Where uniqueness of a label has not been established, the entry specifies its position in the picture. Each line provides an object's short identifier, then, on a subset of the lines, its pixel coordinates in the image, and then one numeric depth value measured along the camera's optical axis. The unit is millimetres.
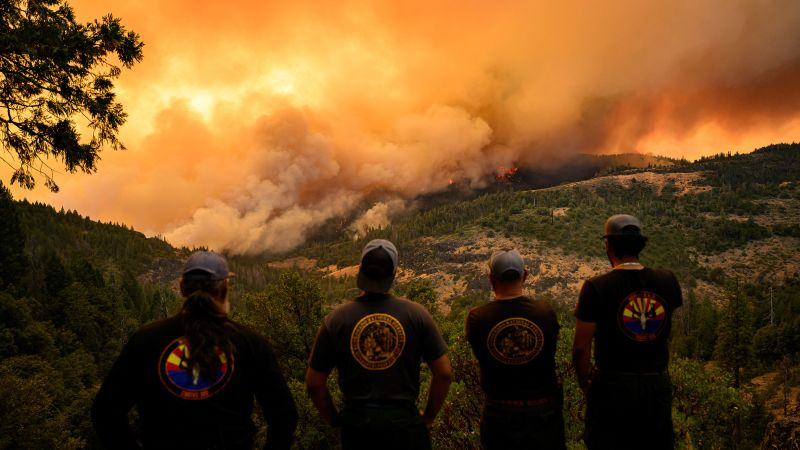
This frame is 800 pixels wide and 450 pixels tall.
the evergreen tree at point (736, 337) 55750
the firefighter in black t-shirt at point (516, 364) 4637
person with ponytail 3160
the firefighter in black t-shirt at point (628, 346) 4609
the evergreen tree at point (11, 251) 58562
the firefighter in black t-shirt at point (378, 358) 3936
